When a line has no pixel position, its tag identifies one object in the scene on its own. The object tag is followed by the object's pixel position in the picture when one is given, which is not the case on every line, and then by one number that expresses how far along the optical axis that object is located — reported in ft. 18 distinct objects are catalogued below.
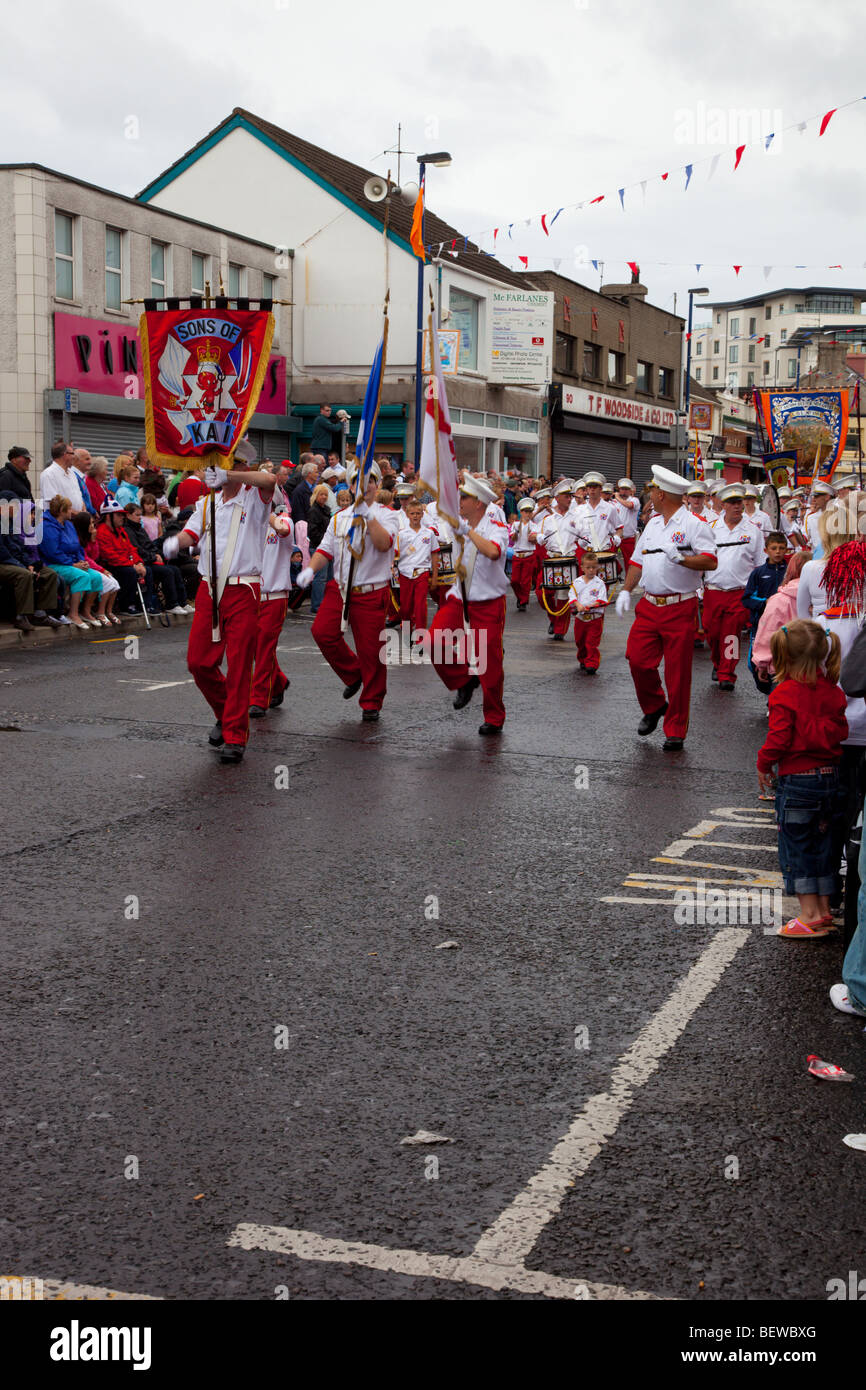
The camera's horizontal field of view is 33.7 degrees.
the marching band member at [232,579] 30.37
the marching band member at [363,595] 35.40
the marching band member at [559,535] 53.52
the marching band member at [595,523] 52.34
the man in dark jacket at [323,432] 91.75
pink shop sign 85.15
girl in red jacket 18.22
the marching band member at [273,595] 32.96
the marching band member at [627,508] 63.46
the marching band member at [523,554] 72.41
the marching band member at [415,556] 53.88
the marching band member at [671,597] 32.99
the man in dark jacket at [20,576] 49.90
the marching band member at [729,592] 46.29
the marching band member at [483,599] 34.22
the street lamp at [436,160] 89.25
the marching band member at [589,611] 45.29
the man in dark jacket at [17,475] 49.44
